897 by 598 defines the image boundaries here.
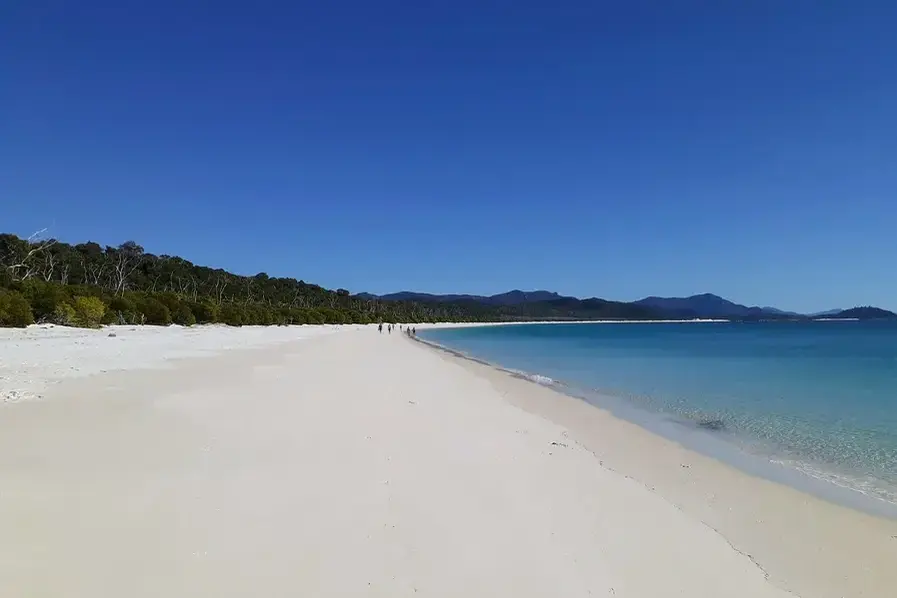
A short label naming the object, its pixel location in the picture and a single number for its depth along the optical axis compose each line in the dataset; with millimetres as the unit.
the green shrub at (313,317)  81688
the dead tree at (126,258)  73244
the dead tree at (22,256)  49969
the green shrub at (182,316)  44688
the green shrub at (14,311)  25375
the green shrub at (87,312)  30312
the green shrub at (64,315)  30016
